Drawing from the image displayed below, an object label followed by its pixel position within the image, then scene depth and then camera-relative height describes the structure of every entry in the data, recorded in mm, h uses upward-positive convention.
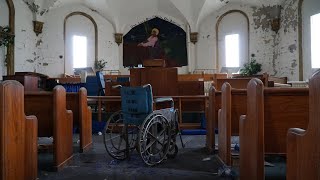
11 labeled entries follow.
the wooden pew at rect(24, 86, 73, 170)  3211 -287
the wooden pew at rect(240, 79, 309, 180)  2129 -240
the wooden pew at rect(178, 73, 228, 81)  10193 +493
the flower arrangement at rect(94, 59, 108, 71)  11562 +999
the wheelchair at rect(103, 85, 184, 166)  3301 -348
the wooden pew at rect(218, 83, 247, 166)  3025 -222
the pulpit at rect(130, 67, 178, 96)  6406 +250
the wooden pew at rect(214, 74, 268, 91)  6082 +190
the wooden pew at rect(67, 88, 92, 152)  4066 -264
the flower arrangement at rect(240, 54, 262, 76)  10571 +799
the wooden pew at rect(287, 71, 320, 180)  1166 -242
